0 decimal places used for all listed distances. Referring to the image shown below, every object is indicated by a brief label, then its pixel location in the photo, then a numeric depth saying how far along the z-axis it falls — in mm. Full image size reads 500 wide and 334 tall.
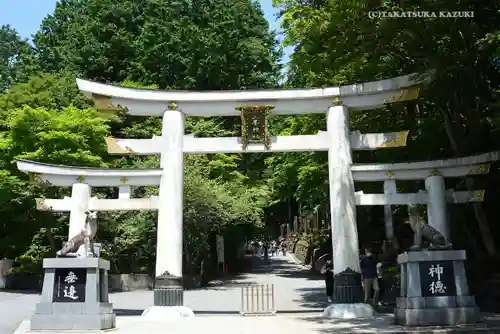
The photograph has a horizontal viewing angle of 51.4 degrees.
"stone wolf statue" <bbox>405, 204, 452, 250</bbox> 11969
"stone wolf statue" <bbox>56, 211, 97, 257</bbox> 12359
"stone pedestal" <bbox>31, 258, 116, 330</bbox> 11836
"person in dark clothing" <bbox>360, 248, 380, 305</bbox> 14719
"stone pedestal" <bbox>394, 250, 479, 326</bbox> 11266
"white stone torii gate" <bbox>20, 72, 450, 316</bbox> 14281
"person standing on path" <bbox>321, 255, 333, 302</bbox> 15964
